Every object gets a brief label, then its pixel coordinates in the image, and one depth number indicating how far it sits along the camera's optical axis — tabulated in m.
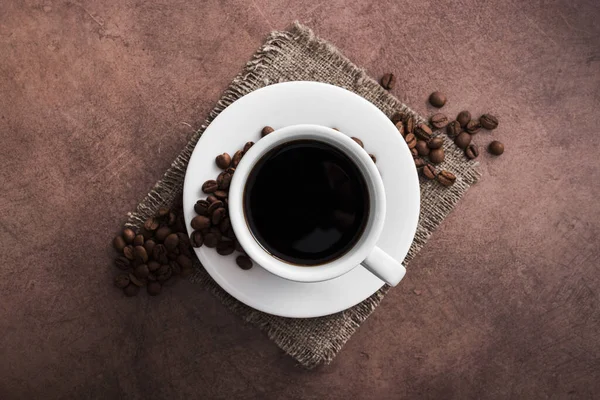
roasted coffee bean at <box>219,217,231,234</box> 0.54
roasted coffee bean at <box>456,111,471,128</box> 0.61
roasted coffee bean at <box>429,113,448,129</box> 0.61
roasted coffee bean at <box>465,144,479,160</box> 0.61
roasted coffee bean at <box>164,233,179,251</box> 0.58
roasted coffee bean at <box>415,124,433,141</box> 0.60
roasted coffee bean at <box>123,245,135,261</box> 0.60
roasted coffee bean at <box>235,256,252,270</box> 0.54
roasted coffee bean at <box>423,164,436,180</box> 0.59
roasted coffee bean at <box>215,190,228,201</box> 0.53
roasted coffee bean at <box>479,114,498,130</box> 0.61
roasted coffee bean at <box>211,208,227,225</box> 0.53
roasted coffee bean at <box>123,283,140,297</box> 0.60
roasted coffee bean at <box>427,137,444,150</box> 0.59
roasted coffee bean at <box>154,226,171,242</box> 0.59
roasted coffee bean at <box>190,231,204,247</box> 0.54
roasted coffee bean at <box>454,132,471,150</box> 0.61
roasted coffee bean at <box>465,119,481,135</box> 0.61
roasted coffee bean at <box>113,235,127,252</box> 0.60
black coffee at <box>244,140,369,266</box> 0.52
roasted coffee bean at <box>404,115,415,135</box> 0.60
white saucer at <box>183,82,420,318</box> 0.53
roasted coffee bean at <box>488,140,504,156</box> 0.61
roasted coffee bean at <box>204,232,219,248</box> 0.54
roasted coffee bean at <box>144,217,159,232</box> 0.59
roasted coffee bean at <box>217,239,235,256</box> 0.54
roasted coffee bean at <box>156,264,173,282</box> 0.59
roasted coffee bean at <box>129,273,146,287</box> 0.60
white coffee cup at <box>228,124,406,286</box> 0.49
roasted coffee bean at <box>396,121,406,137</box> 0.60
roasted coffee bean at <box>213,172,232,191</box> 0.53
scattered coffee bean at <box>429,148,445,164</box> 0.60
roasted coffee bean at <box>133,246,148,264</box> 0.59
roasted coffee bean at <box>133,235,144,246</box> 0.59
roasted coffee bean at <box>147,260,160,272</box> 0.59
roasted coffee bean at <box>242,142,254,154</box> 0.53
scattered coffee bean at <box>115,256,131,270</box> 0.60
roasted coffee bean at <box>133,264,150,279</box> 0.59
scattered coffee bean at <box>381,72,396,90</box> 0.61
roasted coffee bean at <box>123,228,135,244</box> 0.60
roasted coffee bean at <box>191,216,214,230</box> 0.53
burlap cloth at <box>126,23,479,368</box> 0.60
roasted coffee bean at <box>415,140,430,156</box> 0.59
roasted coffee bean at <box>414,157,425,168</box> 0.59
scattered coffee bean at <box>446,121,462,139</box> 0.61
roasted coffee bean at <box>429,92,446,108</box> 0.61
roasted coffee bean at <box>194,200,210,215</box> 0.53
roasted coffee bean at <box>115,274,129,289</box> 0.60
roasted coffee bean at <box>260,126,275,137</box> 0.52
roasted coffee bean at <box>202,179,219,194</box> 0.53
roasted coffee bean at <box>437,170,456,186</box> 0.60
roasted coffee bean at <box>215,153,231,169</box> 0.53
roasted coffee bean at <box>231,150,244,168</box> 0.53
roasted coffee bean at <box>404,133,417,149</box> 0.59
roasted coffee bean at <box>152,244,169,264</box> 0.59
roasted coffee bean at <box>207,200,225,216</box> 0.53
